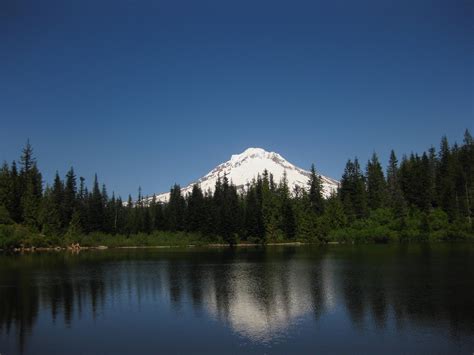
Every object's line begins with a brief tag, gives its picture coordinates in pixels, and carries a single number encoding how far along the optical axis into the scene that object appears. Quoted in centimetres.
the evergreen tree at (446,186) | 13350
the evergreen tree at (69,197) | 14612
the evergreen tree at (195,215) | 15650
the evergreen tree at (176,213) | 16300
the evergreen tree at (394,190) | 14038
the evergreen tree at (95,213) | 14931
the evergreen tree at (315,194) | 16000
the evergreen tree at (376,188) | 15325
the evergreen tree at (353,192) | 15150
